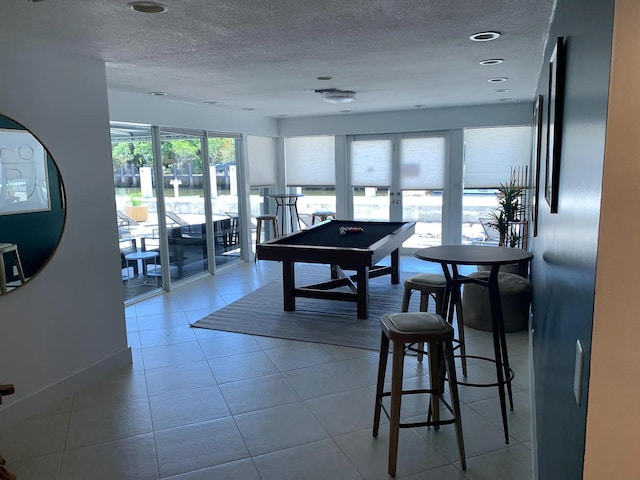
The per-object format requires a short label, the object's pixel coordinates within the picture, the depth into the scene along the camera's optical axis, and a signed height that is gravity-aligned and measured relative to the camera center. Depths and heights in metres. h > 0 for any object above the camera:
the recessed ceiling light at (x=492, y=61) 4.01 +0.91
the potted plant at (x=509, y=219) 6.13 -0.56
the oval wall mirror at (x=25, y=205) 3.11 -0.16
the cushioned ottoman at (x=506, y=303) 4.54 -1.18
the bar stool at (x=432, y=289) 3.40 -0.82
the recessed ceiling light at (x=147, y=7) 2.41 +0.84
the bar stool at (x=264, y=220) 8.09 -0.73
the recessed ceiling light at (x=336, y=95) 5.30 +0.85
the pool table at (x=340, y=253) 4.80 -0.74
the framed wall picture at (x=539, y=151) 3.63 +0.17
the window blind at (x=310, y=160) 8.88 +0.29
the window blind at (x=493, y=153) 7.73 +0.32
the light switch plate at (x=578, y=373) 1.07 -0.44
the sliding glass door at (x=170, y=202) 5.96 -0.31
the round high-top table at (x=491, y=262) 2.75 -0.47
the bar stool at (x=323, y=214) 8.36 -0.62
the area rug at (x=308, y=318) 4.65 -1.45
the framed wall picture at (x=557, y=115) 1.88 +0.22
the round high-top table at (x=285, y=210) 8.85 -0.58
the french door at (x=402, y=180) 8.24 -0.07
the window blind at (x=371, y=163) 8.52 +0.22
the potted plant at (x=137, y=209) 6.00 -0.35
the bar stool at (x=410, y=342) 2.52 -0.88
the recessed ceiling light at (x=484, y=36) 3.17 +0.88
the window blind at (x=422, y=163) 8.19 +0.20
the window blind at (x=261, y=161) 8.39 +0.29
